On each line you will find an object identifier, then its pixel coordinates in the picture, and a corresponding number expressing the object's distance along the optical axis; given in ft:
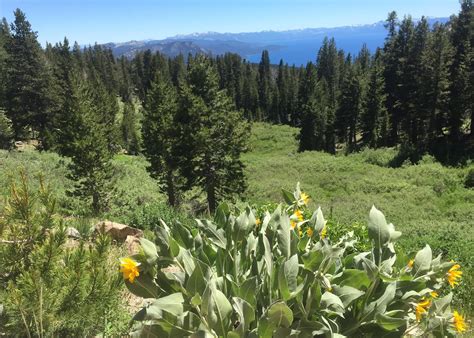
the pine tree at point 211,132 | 70.69
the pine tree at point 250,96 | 321.93
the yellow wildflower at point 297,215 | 11.26
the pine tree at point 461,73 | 115.89
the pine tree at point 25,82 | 137.39
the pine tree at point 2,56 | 150.82
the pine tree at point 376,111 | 148.15
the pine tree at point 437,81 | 115.85
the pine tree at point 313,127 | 194.39
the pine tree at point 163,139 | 75.36
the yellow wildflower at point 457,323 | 8.42
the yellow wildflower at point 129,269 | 8.11
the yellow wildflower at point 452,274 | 9.69
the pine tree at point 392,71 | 156.46
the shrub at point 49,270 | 9.05
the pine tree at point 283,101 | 305.94
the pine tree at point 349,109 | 166.91
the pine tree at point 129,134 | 196.13
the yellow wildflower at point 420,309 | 8.67
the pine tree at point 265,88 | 310.86
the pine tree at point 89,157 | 71.67
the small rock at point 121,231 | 20.61
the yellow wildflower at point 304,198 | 12.21
